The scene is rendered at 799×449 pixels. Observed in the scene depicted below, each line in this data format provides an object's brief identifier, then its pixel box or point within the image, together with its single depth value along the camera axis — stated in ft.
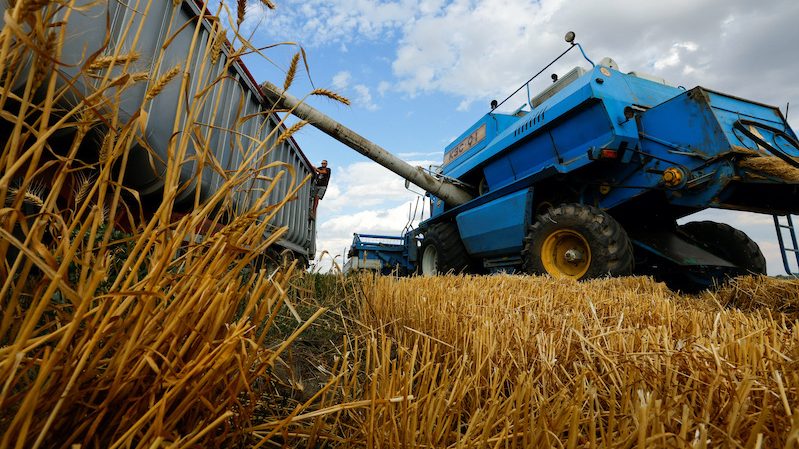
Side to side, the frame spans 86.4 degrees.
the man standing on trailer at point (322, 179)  24.59
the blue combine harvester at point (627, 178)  12.99
